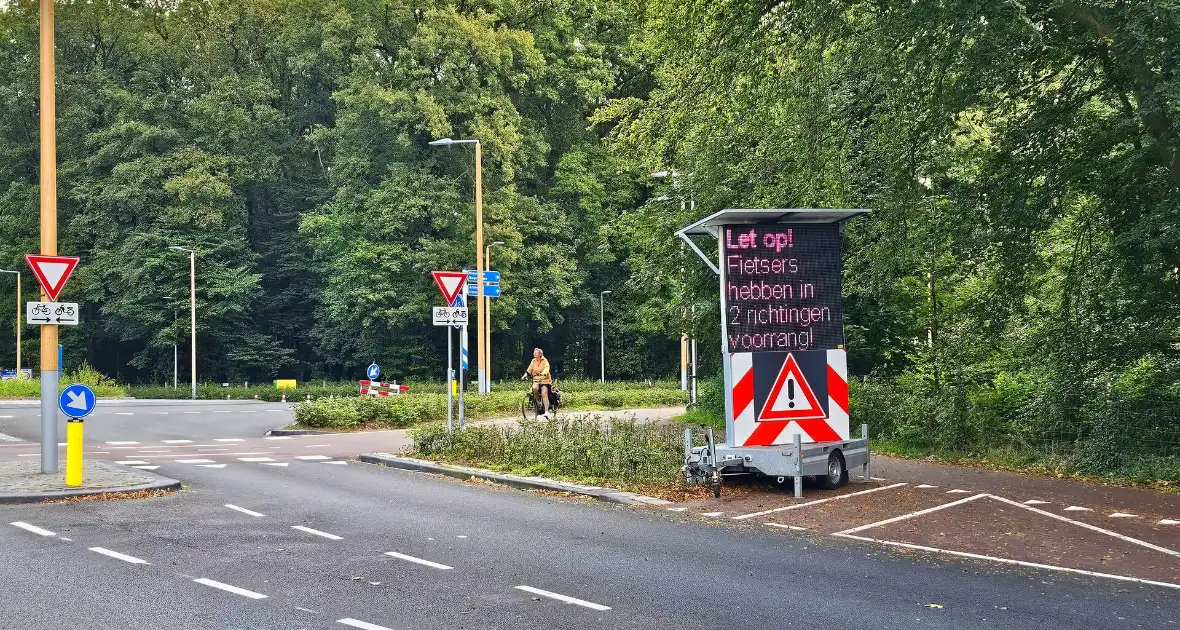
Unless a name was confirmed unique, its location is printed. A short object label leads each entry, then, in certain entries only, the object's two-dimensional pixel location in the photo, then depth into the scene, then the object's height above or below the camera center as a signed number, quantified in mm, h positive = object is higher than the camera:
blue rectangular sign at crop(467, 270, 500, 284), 31562 +2236
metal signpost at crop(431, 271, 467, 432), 19234 +985
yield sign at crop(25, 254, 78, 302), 15133 +1259
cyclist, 28750 -502
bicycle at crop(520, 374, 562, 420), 28453 -1165
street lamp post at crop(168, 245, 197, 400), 53438 +3565
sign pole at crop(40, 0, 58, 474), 15617 +2021
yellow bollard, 14500 -1158
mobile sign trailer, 13805 +131
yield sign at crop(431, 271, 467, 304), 19203 +1274
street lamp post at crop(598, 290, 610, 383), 58156 +1435
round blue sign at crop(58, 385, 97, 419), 14617 -470
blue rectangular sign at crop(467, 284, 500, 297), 32750 +1951
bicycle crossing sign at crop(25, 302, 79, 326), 15297 +694
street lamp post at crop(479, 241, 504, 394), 35238 +3972
